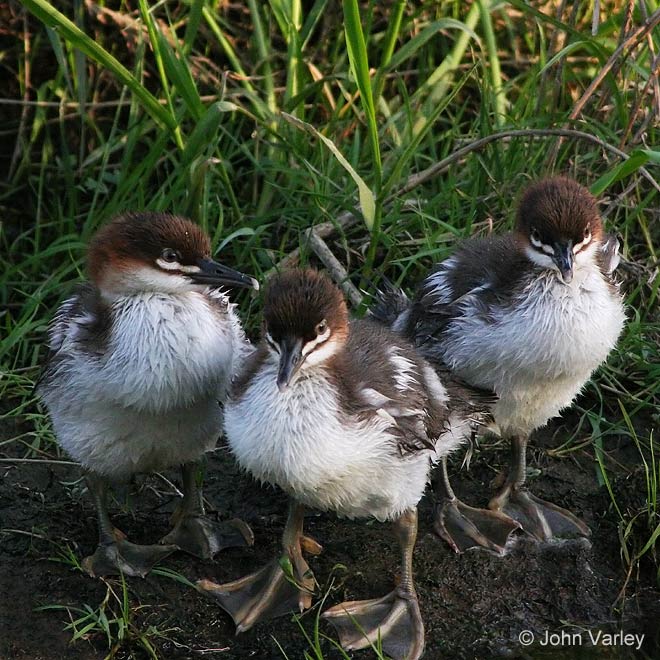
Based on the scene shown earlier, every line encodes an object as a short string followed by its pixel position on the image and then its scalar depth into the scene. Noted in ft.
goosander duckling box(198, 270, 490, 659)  28.53
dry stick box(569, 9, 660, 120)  37.21
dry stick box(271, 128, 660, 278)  37.99
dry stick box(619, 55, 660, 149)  38.34
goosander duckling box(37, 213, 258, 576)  30.66
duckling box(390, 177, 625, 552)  32.68
